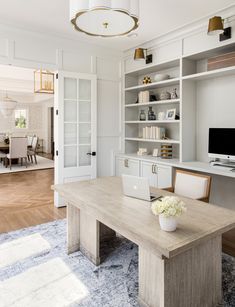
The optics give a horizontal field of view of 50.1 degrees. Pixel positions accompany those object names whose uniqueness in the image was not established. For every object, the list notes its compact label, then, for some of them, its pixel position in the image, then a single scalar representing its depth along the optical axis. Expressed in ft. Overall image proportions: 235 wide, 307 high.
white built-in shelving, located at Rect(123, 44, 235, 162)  12.34
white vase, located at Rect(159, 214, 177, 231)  5.05
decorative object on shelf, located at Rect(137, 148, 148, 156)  15.74
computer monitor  10.89
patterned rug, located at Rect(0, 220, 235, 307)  6.32
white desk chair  8.47
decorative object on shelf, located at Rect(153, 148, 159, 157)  14.90
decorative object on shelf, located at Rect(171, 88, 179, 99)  13.55
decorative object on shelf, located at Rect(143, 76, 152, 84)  14.79
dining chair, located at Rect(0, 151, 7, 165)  26.54
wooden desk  4.88
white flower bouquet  4.97
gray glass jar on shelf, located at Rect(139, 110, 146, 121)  15.67
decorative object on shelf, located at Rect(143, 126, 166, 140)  14.43
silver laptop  6.86
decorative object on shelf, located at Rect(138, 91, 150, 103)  14.93
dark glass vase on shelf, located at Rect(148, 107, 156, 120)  14.99
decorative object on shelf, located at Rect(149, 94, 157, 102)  14.99
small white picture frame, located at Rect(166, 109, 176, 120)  13.50
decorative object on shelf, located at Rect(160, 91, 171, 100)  14.02
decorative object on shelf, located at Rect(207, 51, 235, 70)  10.29
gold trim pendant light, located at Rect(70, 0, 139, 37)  5.68
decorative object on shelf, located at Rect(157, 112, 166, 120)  14.08
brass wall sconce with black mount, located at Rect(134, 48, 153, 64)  12.98
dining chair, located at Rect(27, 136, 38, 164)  28.09
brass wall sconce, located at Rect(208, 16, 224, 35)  9.40
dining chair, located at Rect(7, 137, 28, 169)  25.03
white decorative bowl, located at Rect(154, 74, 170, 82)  13.80
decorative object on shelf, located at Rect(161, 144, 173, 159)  13.96
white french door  13.71
